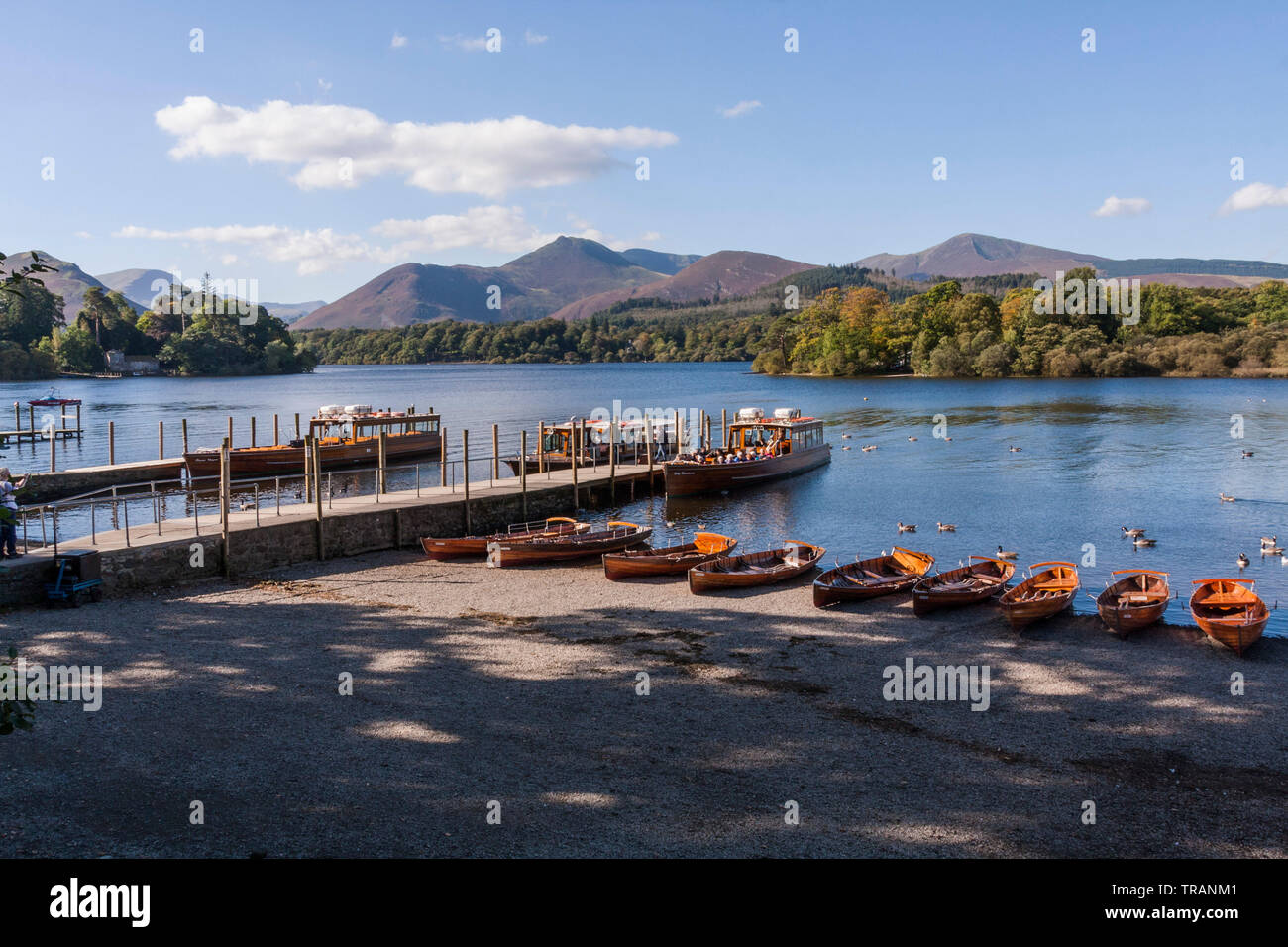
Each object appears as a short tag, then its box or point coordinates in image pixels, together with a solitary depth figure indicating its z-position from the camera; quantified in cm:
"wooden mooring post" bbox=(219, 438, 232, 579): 2433
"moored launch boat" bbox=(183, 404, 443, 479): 5169
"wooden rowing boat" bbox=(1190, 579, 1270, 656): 1909
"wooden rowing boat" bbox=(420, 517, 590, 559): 2764
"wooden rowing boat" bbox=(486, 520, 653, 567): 2714
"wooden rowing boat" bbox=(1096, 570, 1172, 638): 2039
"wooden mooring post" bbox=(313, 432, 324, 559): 2732
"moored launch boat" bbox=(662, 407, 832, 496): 4428
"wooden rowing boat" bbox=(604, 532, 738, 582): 2539
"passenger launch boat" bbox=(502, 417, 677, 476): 4828
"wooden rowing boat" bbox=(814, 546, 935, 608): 2259
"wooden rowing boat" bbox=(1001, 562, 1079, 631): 2069
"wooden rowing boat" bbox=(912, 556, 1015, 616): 2198
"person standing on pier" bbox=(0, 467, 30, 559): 2092
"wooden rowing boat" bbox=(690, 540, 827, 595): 2377
